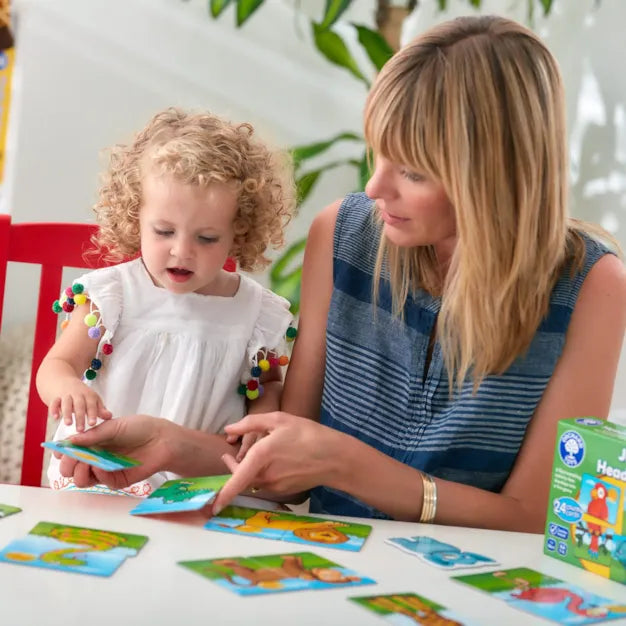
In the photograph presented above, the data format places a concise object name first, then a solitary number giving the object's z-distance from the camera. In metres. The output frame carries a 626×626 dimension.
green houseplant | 2.94
